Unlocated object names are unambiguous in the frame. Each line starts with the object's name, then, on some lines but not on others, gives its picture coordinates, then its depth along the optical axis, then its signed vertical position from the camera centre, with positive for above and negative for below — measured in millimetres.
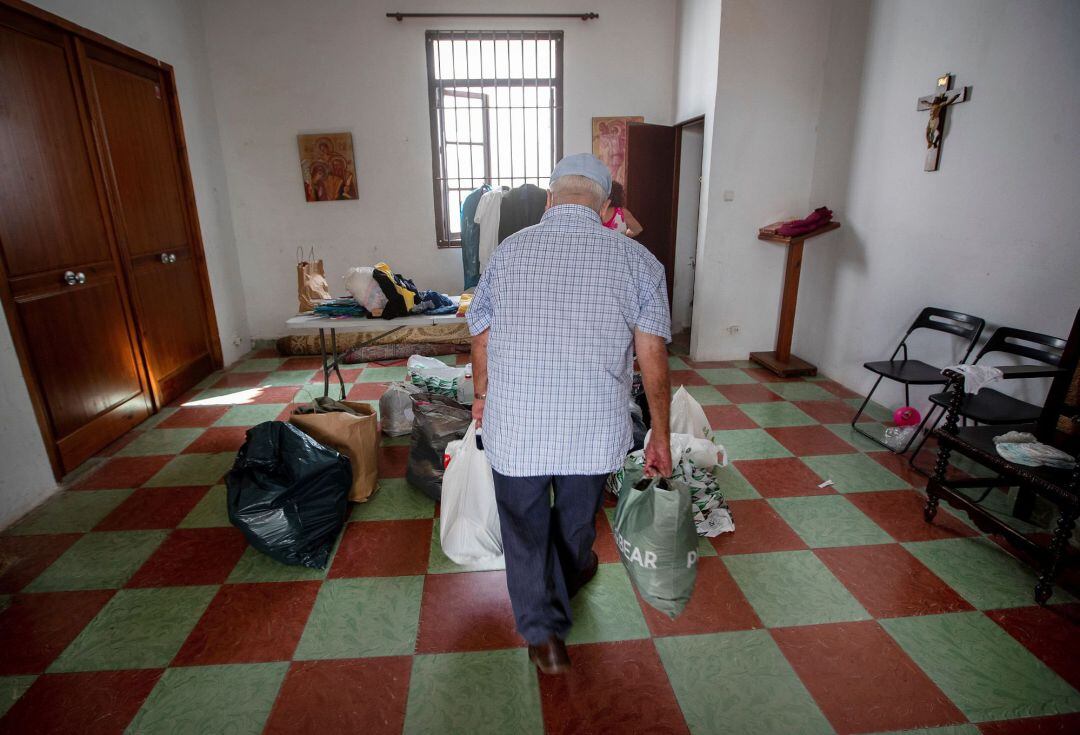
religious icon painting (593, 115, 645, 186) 5398 +532
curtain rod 5000 +1618
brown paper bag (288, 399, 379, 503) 2602 -1065
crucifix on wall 3166 +498
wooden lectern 4455 -995
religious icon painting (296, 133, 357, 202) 5180 +314
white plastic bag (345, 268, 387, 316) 3238 -509
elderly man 1402 -409
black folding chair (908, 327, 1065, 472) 2520 -791
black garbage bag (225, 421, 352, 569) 2199 -1141
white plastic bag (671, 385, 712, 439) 2859 -1098
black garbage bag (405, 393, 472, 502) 2695 -1116
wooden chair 1991 -1000
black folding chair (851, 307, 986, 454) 3061 -968
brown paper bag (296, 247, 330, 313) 3566 -523
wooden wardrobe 2799 -153
